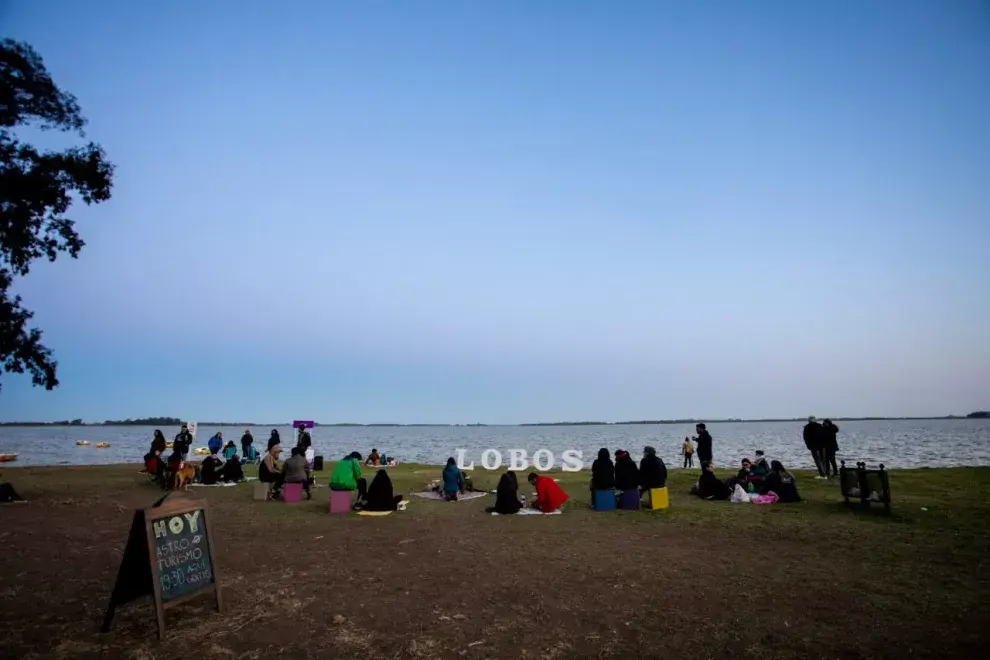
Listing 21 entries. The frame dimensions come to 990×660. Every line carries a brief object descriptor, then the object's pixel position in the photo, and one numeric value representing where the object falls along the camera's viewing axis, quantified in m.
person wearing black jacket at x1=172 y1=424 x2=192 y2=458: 21.67
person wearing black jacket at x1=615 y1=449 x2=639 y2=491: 14.73
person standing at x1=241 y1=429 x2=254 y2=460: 30.80
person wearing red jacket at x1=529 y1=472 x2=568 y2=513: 14.09
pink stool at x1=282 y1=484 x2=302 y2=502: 16.41
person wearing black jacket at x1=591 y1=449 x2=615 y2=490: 14.73
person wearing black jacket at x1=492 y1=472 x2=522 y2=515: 14.04
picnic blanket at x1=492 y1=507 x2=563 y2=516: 13.96
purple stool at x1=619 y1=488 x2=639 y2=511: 14.56
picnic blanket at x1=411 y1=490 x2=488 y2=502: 17.08
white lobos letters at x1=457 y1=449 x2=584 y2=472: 24.73
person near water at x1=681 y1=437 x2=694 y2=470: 29.44
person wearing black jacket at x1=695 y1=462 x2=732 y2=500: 15.89
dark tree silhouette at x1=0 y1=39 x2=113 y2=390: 13.30
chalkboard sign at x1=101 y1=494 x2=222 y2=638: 5.84
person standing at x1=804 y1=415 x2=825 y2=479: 19.78
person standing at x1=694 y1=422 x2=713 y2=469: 21.47
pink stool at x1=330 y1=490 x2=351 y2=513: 14.34
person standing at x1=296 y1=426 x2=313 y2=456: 24.52
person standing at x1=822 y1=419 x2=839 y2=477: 19.78
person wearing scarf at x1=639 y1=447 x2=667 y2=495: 14.85
